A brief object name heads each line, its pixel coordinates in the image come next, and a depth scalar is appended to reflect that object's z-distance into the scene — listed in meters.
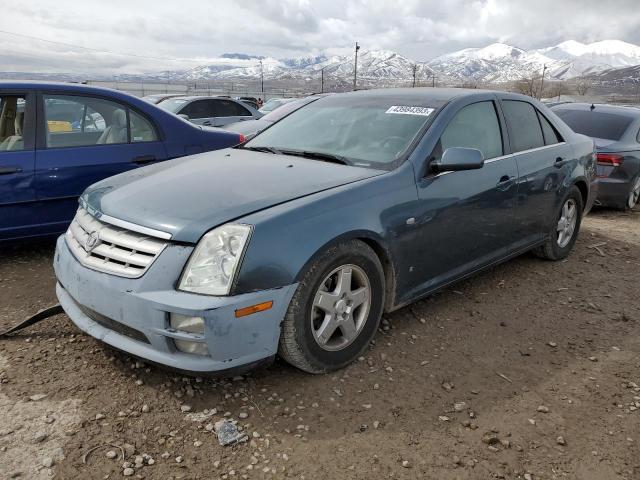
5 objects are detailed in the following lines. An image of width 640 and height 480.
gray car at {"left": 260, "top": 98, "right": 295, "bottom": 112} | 16.23
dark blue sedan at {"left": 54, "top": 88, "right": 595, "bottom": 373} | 2.36
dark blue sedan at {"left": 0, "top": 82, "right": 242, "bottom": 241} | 4.07
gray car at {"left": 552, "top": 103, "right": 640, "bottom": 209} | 6.71
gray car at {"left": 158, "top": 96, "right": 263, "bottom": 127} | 11.44
